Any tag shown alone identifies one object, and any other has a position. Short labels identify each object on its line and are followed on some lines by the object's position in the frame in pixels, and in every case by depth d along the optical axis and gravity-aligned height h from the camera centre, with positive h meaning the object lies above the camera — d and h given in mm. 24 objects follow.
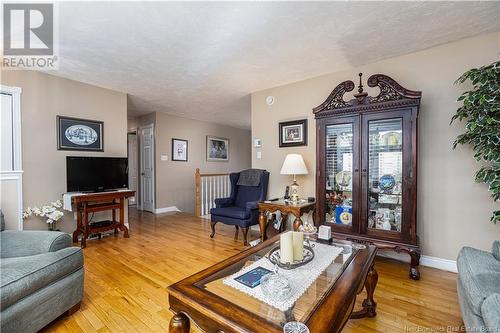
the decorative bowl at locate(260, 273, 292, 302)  1000 -557
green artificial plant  1799 +361
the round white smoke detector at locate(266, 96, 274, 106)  3693 +1037
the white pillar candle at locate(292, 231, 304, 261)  1387 -514
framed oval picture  3229 +452
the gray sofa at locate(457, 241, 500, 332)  1008 -652
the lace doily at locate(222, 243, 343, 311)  1000 -599
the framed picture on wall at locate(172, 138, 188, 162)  5594 +354
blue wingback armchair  3219 -658
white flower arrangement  2912 -630
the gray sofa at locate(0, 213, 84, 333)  1293 -720
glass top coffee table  866 -599
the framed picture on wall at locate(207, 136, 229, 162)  6418 +436
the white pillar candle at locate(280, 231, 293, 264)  1337 -493
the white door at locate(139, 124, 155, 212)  5348 -72
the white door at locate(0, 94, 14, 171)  2760 +365
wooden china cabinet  2217 -29
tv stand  3080 -637
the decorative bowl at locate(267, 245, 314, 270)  1315 -586
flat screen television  3147 -134
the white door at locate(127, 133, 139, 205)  5969 +108
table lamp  2938 -43
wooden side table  2729 -559
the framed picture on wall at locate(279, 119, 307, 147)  3346 +464
